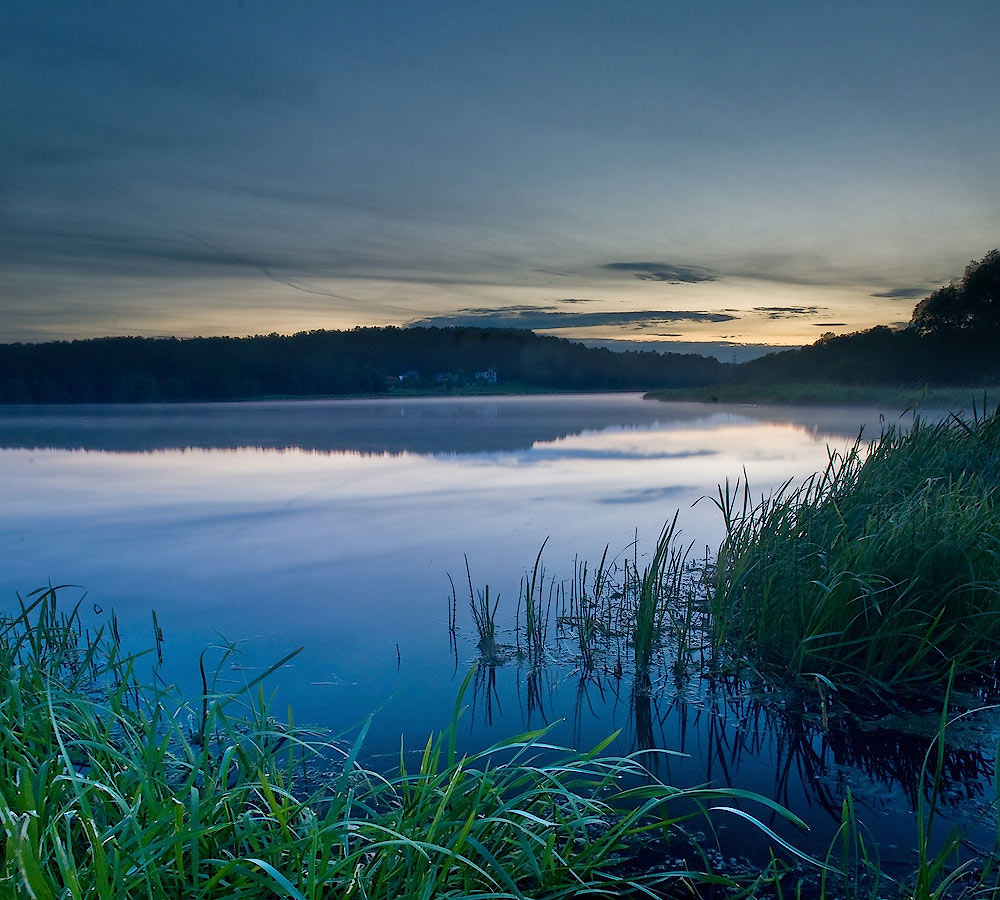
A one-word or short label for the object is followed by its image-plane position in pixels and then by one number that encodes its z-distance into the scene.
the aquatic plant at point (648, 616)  3.45
